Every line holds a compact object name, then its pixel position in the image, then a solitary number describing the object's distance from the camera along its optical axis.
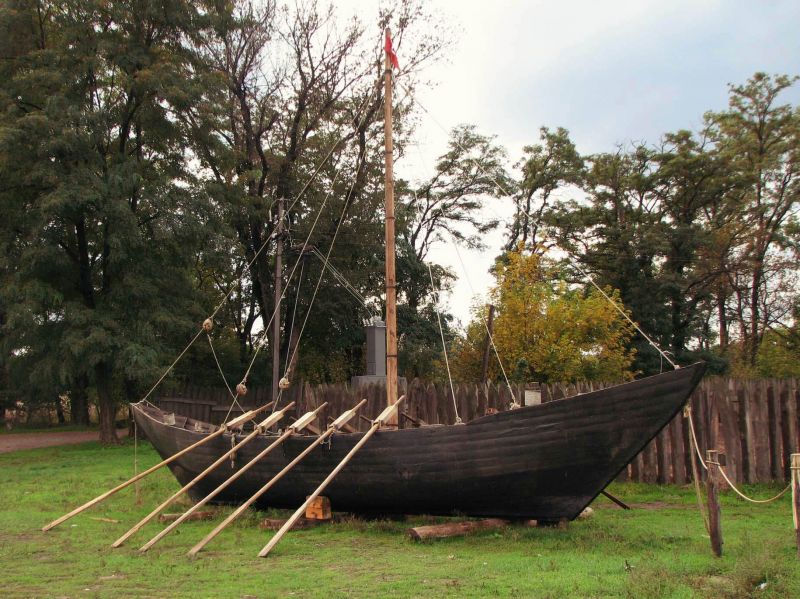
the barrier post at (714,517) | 6.76
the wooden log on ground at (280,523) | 9.18
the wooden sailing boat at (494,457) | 7.57
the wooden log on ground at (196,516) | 10.05
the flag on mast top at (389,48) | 10.65
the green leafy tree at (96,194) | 20.42
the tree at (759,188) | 31.45
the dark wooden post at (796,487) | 6.30
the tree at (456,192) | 36.97
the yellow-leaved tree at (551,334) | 21.28
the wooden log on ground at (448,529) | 8.13
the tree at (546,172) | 36.12
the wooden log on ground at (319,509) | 9.33
